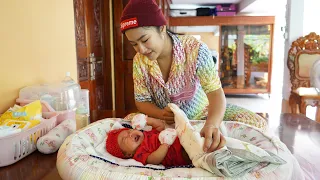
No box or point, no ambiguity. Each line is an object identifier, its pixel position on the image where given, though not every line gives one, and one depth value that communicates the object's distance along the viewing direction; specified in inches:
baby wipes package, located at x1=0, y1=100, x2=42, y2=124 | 45.2
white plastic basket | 38.4
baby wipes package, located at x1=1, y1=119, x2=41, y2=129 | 42.1
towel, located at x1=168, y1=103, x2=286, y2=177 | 28.3
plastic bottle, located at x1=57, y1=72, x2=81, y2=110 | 61.3
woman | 44.4
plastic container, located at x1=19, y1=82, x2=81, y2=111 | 57.6
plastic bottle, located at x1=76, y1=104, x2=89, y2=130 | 59.4
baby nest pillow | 28.1
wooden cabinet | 214.1
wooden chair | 128.8
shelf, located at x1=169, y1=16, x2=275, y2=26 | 212.2
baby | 40.9
